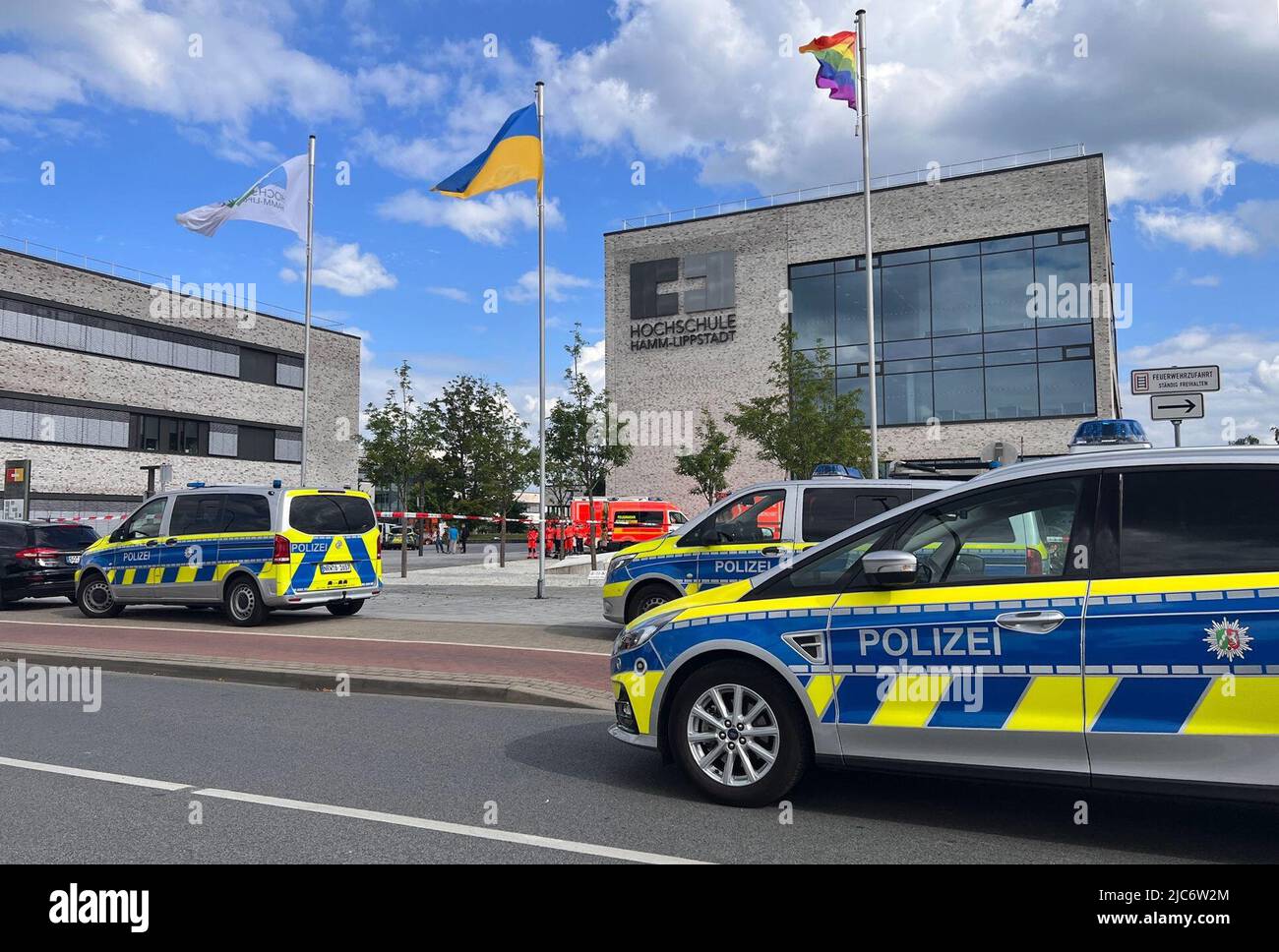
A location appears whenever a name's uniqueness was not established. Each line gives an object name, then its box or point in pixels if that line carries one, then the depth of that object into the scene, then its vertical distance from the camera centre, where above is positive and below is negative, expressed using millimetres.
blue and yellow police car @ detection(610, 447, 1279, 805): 4113 -627
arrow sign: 10906 +1120
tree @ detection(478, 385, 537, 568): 28547 +1311
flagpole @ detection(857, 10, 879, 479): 19656 +7656
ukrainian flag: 19391 +6994
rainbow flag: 19797 +9064
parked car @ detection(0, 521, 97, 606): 17172 -791
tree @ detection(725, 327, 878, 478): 25047 +2227
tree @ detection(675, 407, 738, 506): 34156 +1617
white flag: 22234 +7240
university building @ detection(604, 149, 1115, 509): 36031 +8190
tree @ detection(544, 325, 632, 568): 33500 +2564
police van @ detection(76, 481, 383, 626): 14047 -594
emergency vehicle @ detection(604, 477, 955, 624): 10344 -271
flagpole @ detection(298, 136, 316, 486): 25234 +8478
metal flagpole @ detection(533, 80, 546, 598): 19797 +2997
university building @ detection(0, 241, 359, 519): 38844 +5738
